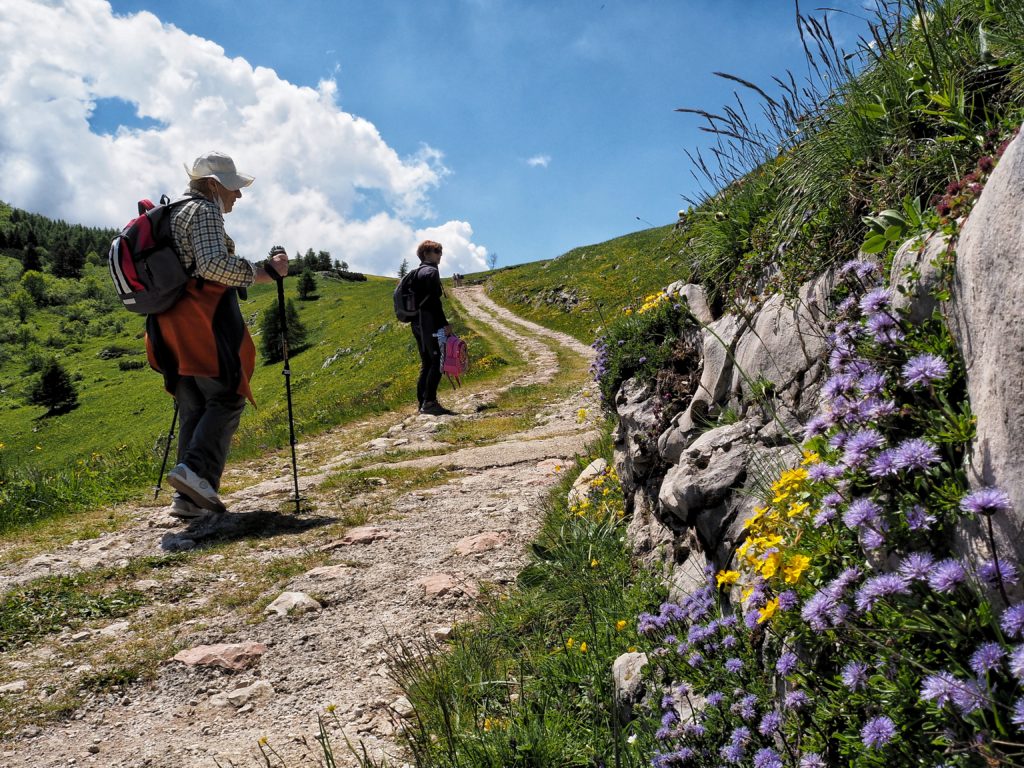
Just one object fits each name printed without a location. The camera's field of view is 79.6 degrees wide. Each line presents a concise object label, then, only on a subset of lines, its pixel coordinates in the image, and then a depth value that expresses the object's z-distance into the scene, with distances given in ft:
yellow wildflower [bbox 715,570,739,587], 7.84
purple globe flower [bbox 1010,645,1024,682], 4.49
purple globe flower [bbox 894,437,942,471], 5.70
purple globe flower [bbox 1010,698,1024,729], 4.30
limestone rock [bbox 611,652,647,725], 9.11
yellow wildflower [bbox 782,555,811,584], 6.66
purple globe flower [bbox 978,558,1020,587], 5.15
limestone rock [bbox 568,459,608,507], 18.93
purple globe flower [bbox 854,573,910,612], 5.32
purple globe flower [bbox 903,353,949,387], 6.00
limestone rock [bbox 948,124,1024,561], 5.52
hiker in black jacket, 40.22
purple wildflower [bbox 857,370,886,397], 6.60
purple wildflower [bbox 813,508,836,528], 6.43
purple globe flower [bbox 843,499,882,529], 5.93
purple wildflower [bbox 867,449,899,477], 5.77
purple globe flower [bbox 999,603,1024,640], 4.82
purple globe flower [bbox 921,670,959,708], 4.89
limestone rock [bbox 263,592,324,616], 15.44
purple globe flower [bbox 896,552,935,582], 5.35
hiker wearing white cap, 20.38
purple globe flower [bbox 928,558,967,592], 5.08
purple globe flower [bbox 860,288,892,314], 7.10
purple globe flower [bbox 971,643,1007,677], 4.82
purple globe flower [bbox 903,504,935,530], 5.71
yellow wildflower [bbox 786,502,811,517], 6.97
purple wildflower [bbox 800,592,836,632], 5.90
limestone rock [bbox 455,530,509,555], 18.35
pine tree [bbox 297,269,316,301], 257.34
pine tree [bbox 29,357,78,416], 190.29
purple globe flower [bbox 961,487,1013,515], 4.94
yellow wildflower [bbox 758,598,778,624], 6.64
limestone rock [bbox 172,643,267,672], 13.20
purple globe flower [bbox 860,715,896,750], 5.23
